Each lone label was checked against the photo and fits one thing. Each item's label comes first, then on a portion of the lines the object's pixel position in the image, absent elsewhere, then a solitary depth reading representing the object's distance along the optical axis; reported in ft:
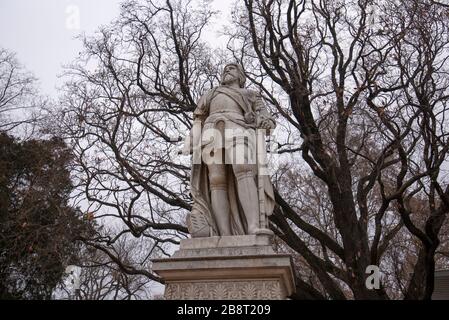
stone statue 22.11
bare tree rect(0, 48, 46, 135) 55.54
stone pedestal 19.49
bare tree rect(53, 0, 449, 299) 37.65
